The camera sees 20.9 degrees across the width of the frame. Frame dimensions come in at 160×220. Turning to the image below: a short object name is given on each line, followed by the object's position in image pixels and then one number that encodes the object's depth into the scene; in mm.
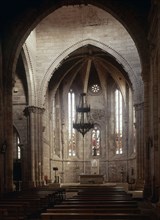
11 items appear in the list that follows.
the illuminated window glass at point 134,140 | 40125
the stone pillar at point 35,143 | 32219
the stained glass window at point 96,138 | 44844
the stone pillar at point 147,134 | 21047
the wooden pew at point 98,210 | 8367
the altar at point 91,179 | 34466
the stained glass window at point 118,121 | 43812
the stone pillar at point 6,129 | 23094
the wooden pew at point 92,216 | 7531
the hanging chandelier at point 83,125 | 33812
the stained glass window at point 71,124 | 44625
